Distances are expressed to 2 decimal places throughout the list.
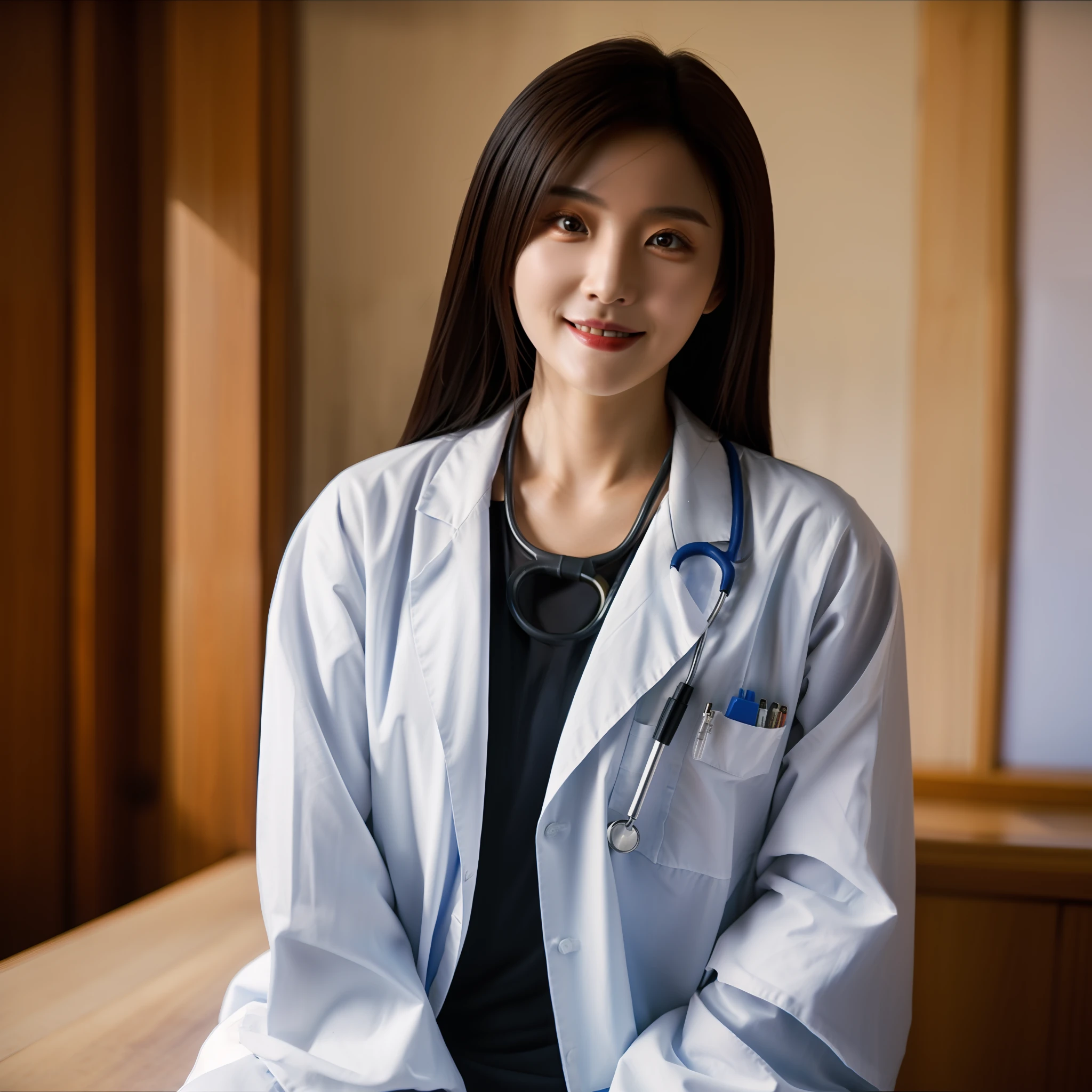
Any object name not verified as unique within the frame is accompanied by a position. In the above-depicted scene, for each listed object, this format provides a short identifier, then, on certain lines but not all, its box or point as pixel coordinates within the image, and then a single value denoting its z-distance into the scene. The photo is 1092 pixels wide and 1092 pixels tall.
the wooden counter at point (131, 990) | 1.24
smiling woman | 1.03
